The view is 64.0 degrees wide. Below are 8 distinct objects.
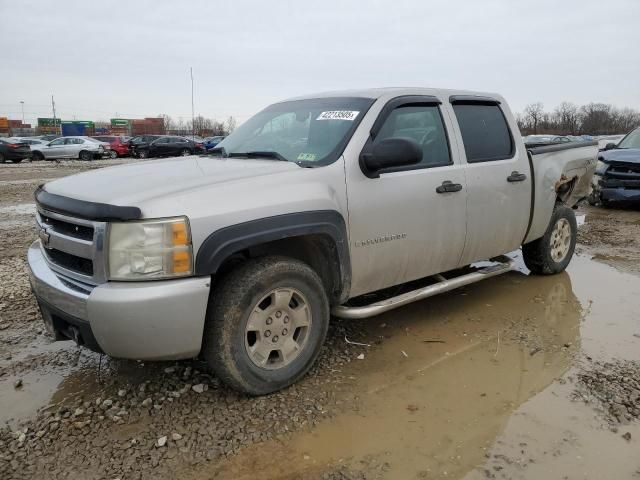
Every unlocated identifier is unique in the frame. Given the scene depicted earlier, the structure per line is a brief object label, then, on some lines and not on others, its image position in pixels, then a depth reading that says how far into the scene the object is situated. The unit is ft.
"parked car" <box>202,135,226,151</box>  114.48
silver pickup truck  8.70
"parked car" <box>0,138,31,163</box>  85.66
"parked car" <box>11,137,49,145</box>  99.77
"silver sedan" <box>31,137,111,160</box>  90.84
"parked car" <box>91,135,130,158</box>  100.78
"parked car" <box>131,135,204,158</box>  99.81
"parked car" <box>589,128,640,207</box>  33.17
